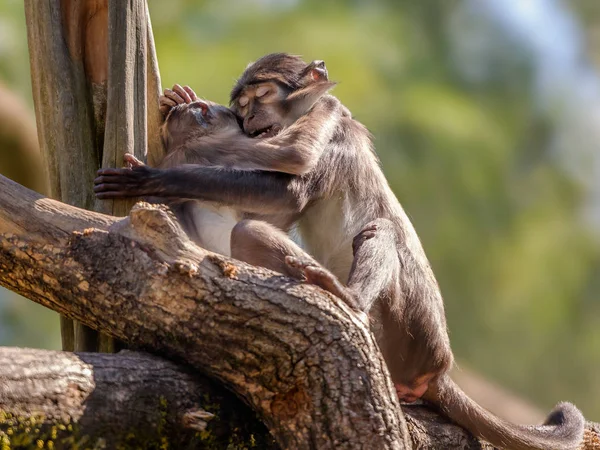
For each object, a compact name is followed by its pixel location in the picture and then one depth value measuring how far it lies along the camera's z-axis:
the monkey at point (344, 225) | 10.08
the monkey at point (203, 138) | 11.43
